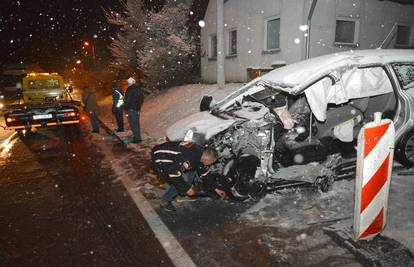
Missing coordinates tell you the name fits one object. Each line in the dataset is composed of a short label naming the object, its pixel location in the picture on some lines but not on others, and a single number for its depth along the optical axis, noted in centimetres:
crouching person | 404
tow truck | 925
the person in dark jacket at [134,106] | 866
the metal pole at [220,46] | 1147
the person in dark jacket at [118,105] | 1017
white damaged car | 450
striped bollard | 312
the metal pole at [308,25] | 972
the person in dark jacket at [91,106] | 1048
